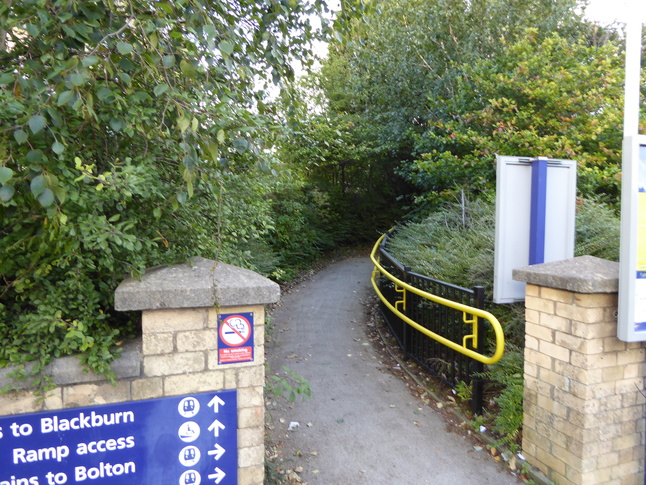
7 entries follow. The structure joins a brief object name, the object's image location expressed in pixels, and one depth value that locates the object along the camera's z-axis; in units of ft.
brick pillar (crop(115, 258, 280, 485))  8.43
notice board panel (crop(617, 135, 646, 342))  9.26
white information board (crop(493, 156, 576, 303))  12.19
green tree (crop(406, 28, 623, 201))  23.24
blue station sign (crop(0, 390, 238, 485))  7.80
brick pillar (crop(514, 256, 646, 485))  9.86
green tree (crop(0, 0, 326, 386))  7.14
